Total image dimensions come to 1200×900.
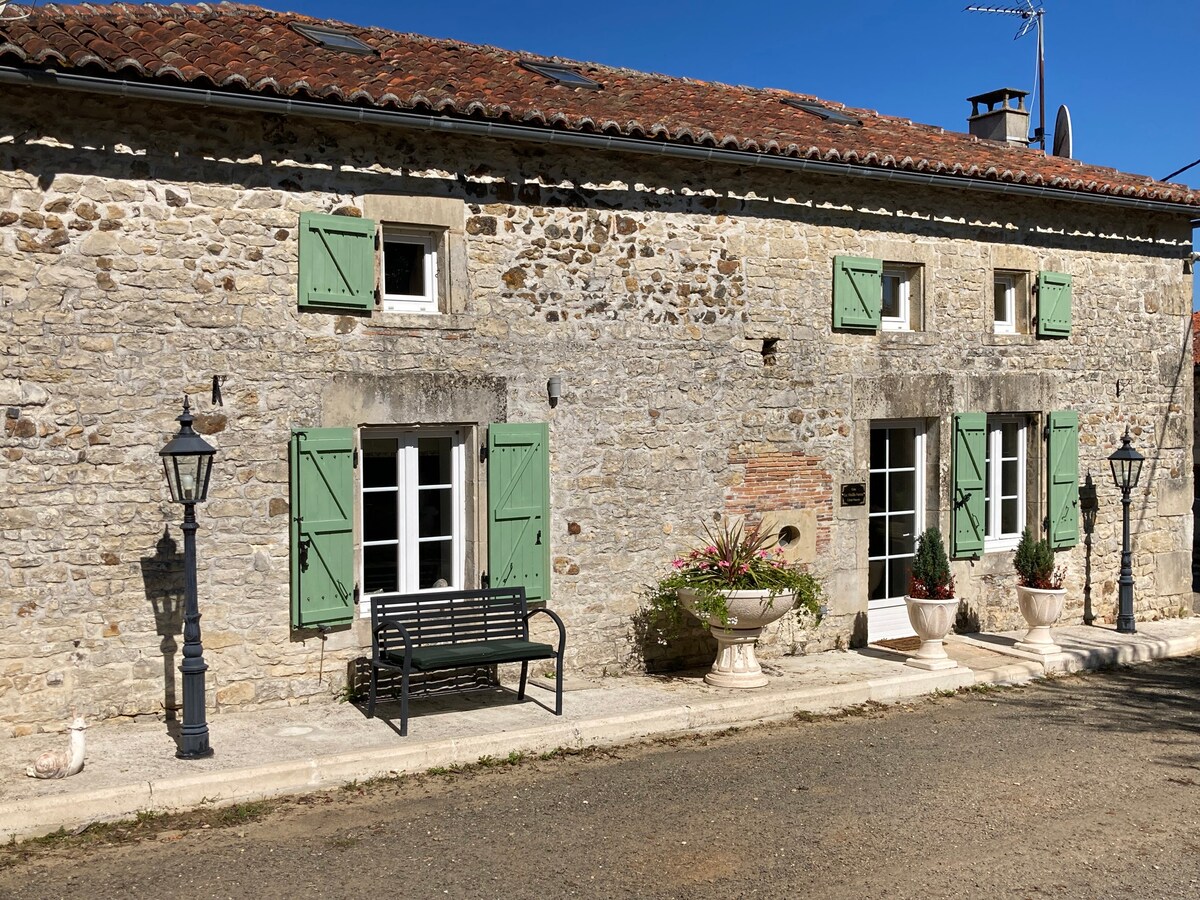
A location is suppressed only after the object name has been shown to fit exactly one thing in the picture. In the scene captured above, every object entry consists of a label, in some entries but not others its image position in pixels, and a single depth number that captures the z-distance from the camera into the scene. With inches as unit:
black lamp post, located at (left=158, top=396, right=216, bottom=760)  250.7
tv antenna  614.8
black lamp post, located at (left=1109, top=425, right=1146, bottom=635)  430.3
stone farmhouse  272.5
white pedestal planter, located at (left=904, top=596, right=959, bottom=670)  357.4
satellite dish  567.8
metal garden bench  279.7
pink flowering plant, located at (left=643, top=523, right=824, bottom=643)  326.0
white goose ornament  232.8
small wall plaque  381.7
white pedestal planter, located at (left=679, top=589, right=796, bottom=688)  323.6
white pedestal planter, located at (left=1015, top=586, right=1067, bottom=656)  383.9
